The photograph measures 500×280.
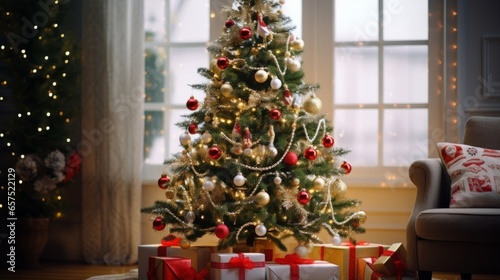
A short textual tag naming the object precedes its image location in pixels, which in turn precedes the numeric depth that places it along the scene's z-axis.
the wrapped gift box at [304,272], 3.45
